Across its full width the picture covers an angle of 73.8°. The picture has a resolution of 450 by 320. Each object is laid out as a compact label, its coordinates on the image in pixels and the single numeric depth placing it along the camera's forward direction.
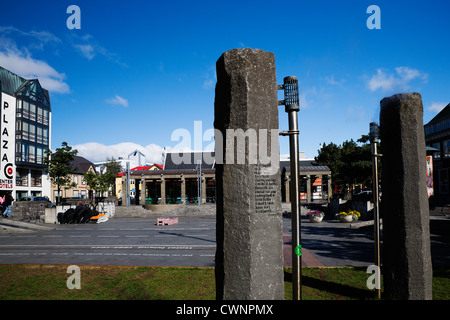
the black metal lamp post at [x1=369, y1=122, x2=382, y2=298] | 6.64
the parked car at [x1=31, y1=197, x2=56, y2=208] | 39.42
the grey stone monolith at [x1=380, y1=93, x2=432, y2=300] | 6.01
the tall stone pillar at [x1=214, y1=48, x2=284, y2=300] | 4.48
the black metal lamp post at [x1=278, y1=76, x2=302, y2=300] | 4.62
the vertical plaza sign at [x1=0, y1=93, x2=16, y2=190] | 38.50
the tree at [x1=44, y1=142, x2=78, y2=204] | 34.41
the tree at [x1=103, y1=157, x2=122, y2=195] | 69.62
